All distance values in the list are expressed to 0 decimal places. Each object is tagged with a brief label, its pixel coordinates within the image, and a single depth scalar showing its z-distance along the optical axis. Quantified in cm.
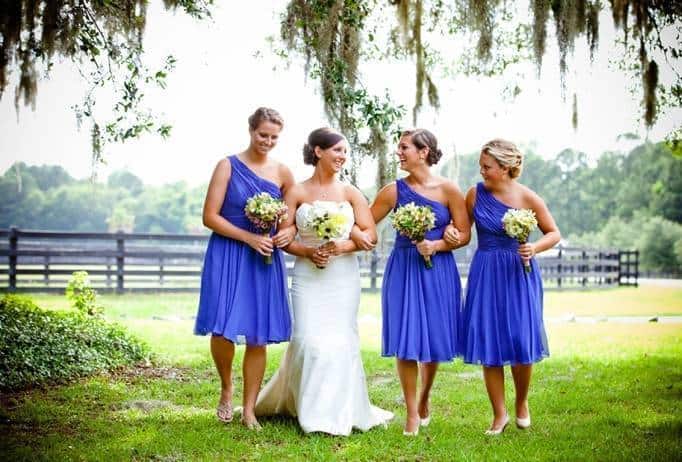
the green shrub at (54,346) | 738
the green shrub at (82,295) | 971
